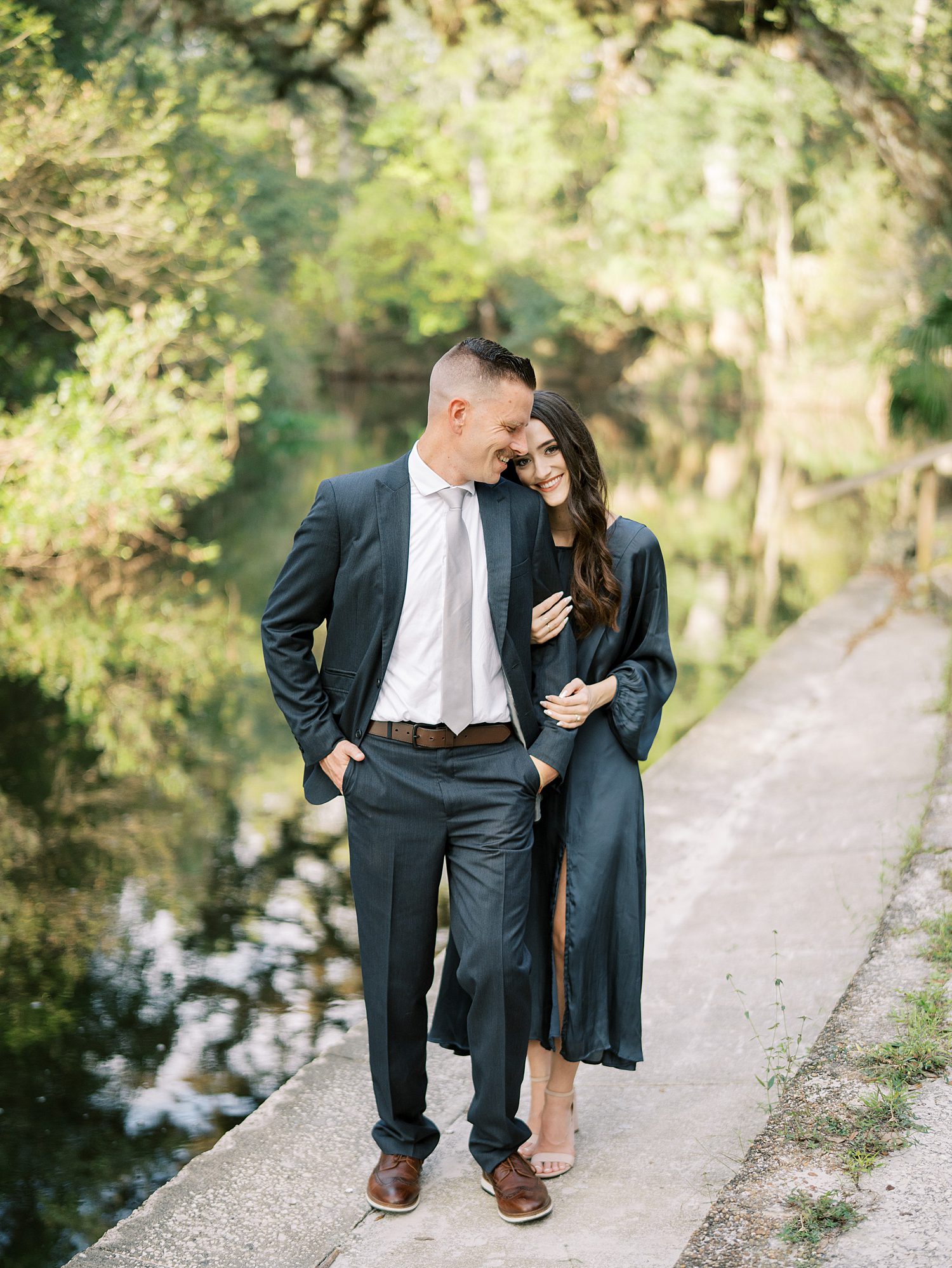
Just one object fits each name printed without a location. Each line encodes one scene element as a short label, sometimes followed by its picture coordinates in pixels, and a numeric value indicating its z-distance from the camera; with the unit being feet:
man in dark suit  10.52
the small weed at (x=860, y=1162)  8.98
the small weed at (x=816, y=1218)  8.29
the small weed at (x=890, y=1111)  9.57
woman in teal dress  11.06
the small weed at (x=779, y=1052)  12.53
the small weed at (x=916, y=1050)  10.25
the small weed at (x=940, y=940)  12.21
